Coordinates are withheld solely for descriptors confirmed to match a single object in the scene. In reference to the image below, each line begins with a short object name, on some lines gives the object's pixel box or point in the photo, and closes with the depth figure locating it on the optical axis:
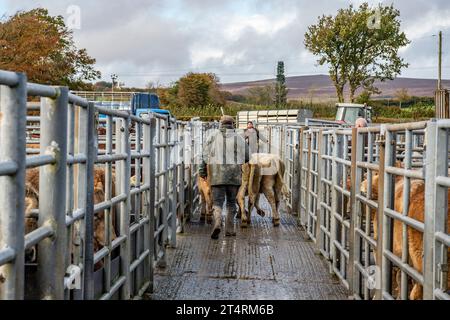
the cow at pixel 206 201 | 12.55
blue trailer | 34.10
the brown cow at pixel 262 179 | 12.56
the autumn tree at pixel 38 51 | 35.22
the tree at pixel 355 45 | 55.66
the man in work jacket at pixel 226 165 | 10.98
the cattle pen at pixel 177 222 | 3.37
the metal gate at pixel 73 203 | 2.81
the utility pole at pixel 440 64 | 52.03
